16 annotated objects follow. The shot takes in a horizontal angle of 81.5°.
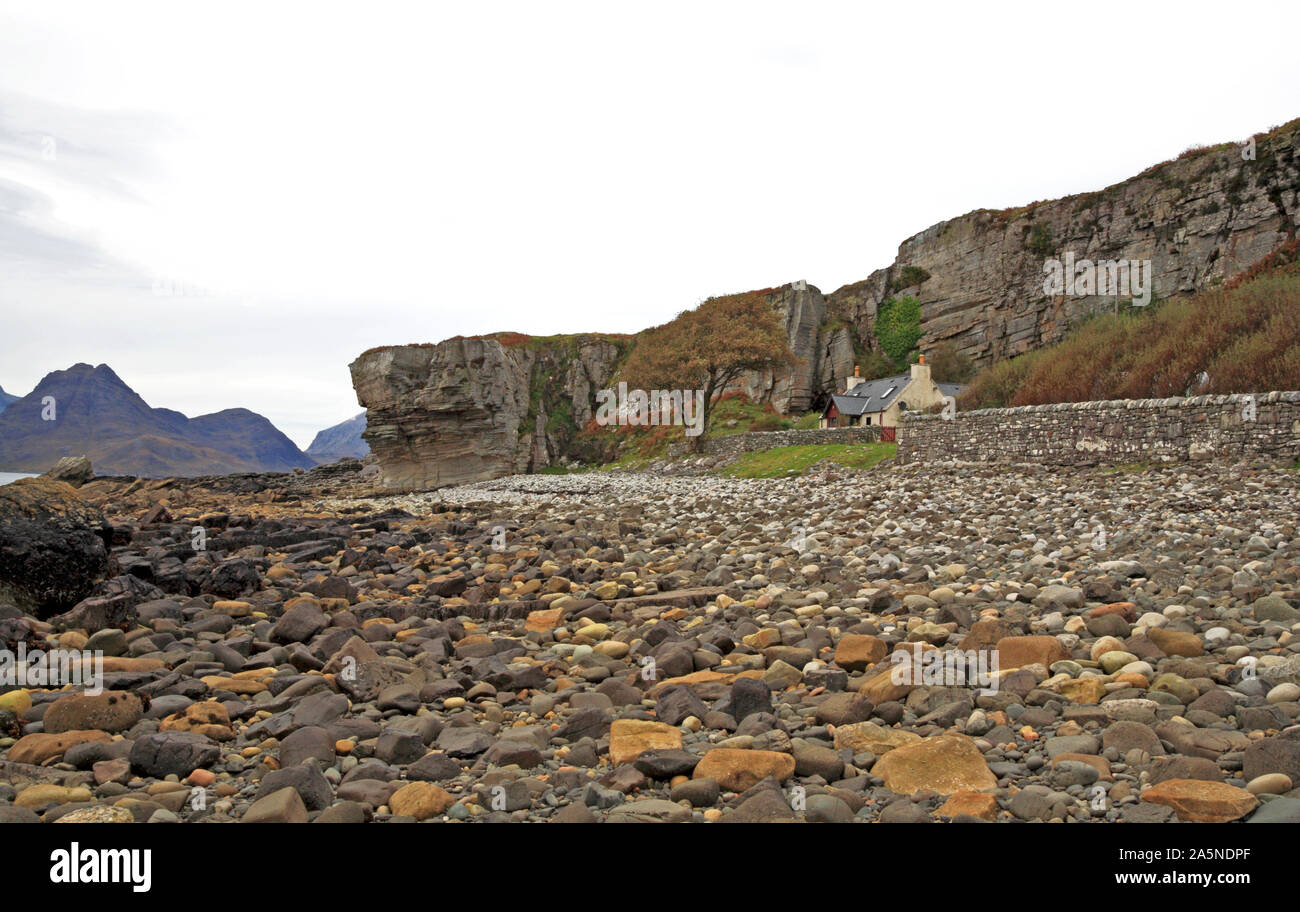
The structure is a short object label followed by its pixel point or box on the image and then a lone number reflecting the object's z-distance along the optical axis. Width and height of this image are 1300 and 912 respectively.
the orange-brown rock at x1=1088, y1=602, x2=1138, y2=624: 7.21
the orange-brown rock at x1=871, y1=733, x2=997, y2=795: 4.45
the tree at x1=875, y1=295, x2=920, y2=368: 65.31
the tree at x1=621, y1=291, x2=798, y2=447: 45.06
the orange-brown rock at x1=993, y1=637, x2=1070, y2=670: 6.41
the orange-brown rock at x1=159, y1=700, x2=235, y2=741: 5.66
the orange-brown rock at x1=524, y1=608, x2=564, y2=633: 9.41
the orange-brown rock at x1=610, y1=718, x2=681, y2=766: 5.15
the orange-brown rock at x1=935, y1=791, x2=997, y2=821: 4.07
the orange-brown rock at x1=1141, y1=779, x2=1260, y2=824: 3.82
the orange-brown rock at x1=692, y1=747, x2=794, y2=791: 4.71
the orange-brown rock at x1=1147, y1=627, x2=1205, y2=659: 6.30
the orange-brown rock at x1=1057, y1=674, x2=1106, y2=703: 5.61
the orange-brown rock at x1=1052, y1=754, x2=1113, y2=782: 4.36
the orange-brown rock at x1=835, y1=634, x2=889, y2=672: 6.95
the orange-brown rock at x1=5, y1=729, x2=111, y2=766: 5.21
